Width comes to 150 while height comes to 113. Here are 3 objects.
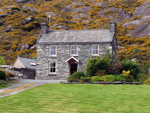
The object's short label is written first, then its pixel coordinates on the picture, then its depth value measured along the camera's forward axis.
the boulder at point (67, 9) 85.51
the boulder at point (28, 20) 71.81
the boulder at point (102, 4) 83.94
